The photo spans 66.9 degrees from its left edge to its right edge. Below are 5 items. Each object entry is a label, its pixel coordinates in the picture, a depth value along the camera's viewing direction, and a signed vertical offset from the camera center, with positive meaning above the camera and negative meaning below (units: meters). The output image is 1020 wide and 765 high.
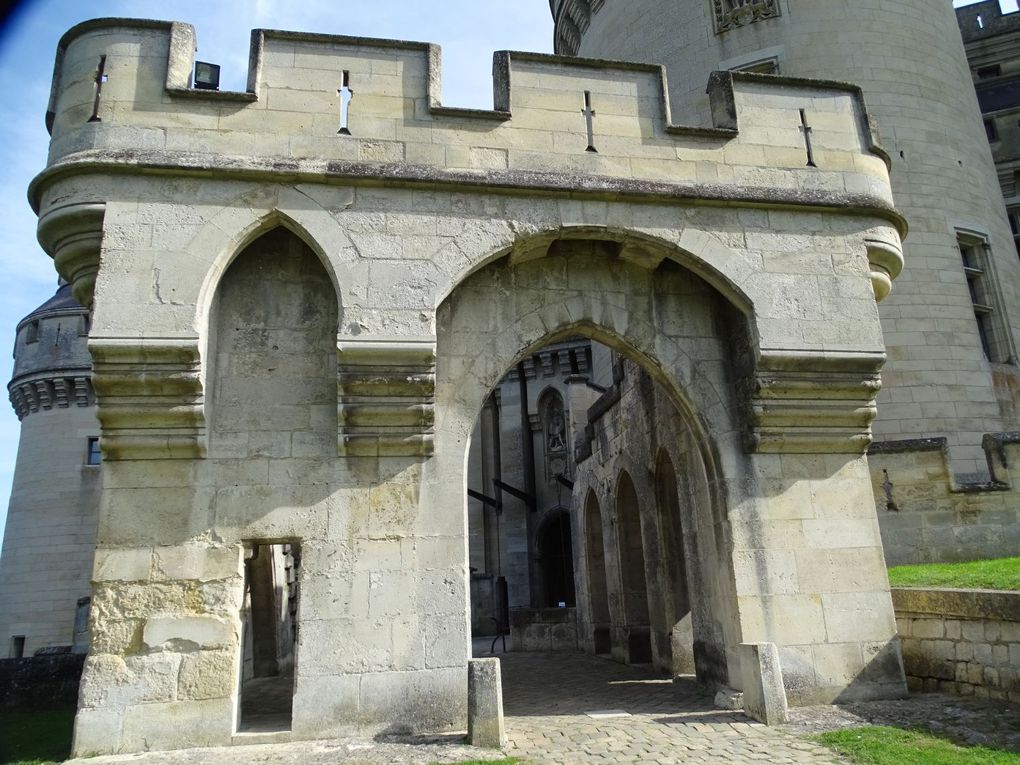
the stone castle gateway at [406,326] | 6.47 +2.55
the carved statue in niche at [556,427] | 24.12 +5.28
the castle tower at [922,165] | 13.49 +7.73
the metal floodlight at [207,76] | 7.41 +5.00
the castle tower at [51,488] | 21.03 +3.78
